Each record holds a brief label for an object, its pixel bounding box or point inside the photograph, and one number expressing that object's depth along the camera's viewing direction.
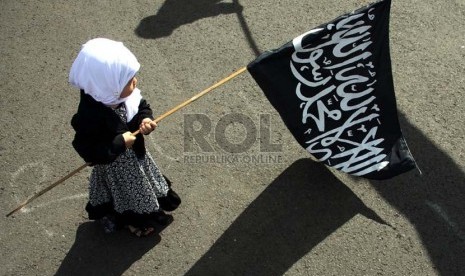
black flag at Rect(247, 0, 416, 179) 3.61
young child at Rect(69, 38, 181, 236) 3.10
